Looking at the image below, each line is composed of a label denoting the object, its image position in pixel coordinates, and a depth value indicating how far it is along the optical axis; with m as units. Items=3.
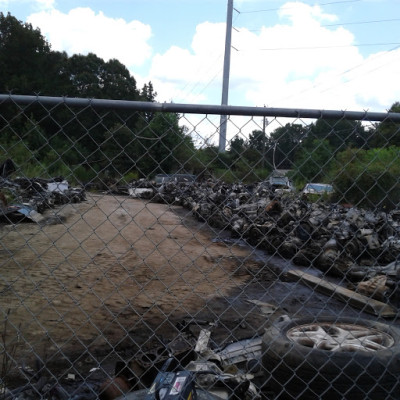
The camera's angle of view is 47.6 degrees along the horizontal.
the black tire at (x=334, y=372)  2.47
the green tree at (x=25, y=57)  39.06
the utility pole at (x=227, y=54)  27.75
